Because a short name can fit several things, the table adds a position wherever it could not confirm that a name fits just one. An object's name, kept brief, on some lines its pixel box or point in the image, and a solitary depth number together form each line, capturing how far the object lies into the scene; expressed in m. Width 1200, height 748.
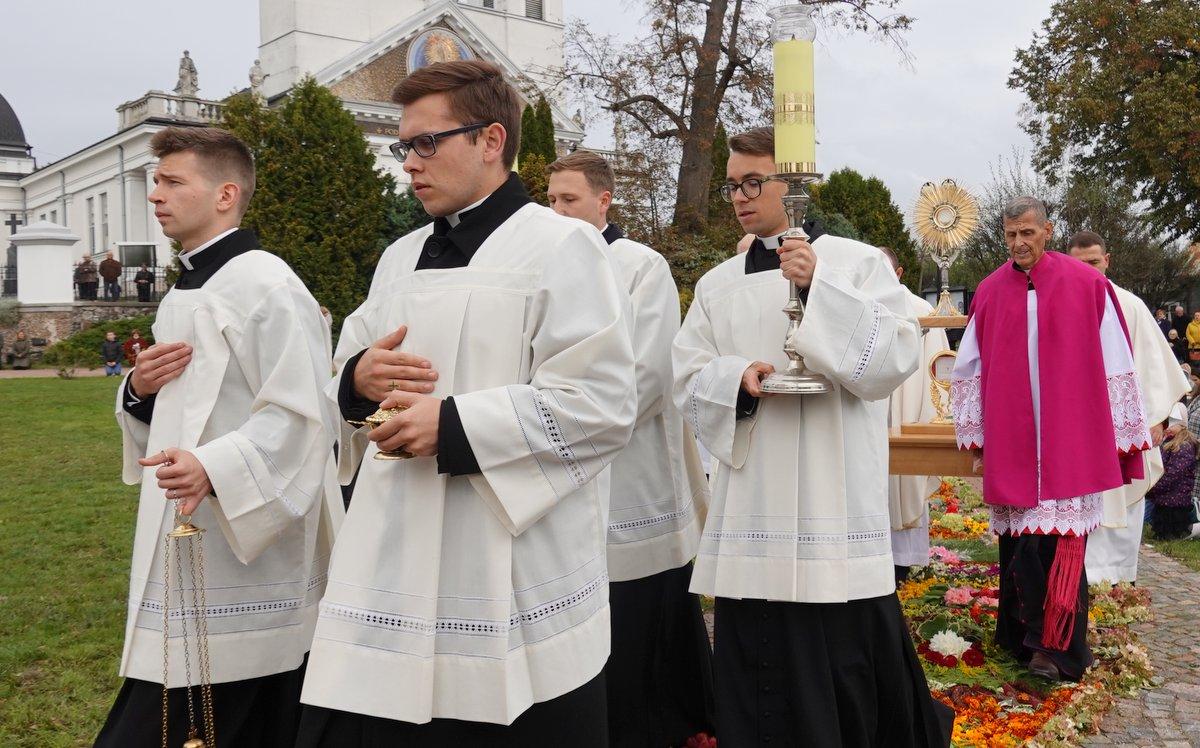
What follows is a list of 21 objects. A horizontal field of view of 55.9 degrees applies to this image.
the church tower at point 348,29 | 40.44
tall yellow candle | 3.56
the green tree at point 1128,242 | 35.25
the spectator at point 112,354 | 23.73
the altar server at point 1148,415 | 6.46
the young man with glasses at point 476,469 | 2.61
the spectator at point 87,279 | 31.17
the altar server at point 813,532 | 3.81
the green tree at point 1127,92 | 26.25
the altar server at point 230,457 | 3.33
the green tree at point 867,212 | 27.14
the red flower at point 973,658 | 5.67
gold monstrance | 6.67
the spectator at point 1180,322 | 26.34
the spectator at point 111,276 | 31.44
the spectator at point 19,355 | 26.36
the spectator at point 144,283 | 31.92
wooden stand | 6.05
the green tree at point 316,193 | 21.58
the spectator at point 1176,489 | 9.04
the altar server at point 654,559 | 4.46
